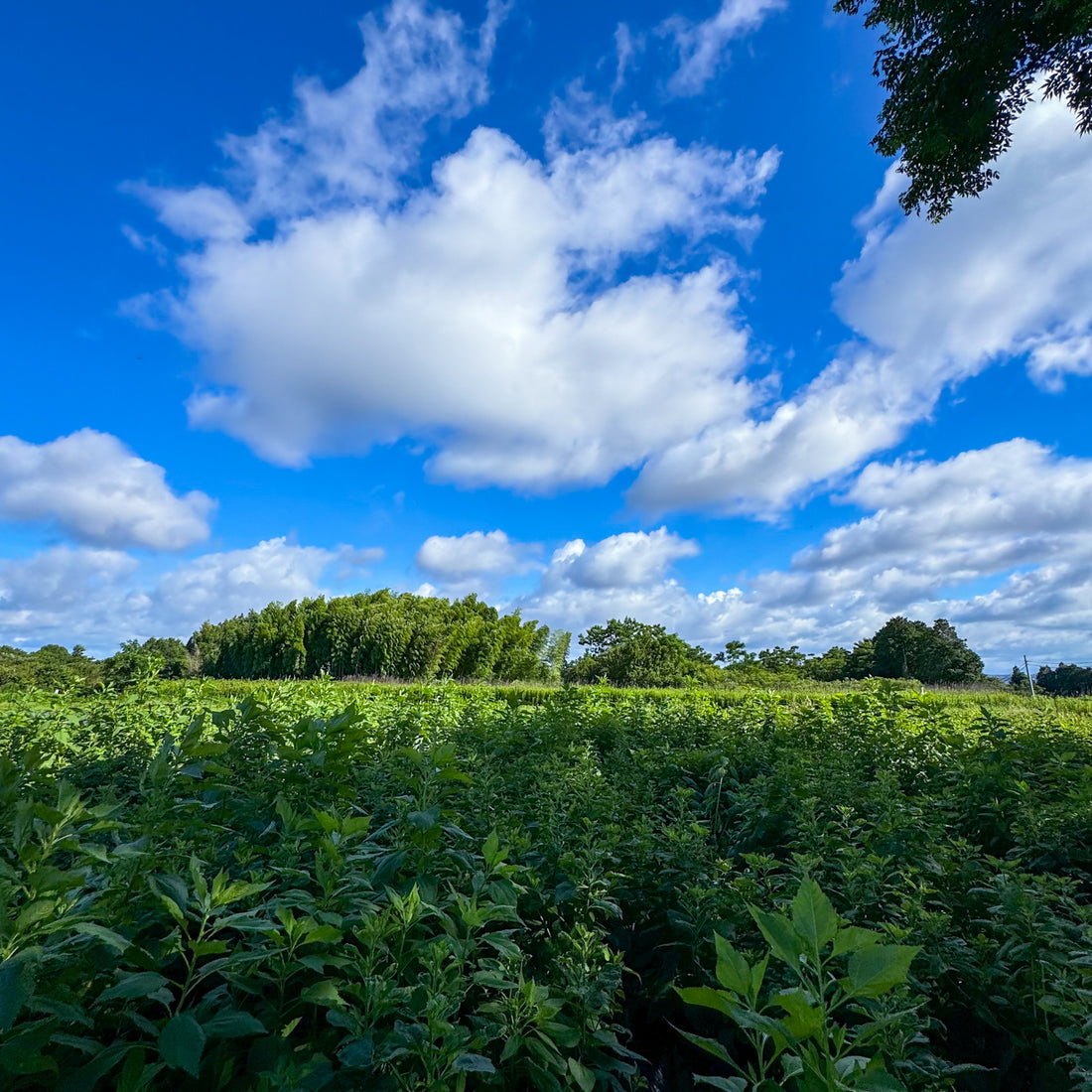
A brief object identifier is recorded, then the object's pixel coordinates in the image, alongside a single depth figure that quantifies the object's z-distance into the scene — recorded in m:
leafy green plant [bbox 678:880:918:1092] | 0.80
